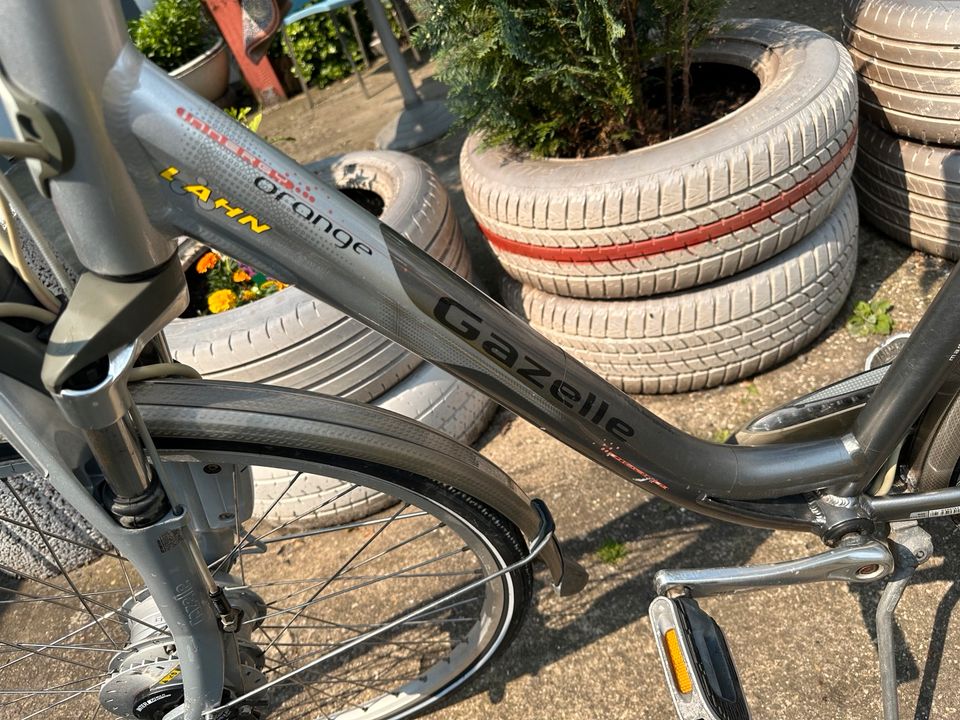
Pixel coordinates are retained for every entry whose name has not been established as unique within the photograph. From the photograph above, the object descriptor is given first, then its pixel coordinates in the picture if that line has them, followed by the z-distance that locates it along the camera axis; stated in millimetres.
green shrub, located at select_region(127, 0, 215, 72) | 5395
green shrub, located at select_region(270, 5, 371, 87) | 5301
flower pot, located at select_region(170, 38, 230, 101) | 5316
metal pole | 3854
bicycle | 856
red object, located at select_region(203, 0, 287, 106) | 5281
